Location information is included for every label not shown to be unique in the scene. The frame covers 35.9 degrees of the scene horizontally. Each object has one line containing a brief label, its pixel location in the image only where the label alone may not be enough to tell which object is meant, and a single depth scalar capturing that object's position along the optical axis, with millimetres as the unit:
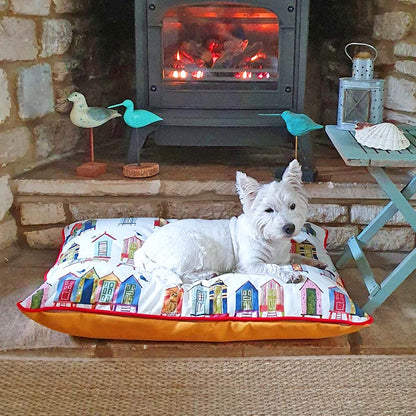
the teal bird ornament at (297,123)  2426
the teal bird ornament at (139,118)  2541
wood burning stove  2641
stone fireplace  2564
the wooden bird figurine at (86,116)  2623
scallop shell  2004
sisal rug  1731
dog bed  1888
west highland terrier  1991
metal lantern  2316
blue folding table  1916
